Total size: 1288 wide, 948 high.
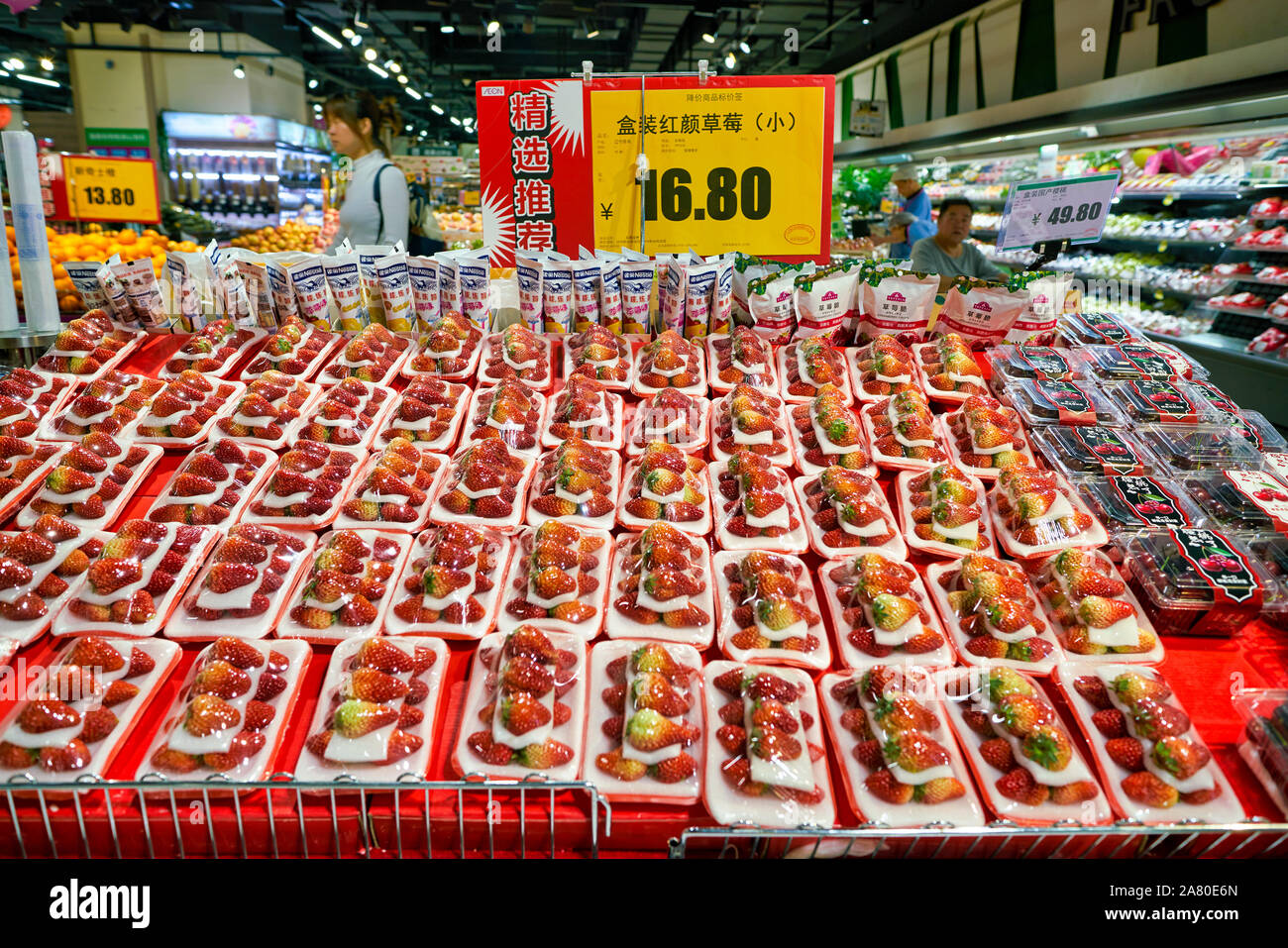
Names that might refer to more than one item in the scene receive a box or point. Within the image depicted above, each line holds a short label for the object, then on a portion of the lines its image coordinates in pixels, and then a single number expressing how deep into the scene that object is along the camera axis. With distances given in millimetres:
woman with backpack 4031
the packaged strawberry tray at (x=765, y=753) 1291
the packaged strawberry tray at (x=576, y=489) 1958
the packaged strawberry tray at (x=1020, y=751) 1304
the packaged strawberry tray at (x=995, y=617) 1577
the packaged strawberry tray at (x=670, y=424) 2281
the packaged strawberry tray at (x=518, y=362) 2557
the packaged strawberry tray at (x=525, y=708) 1345
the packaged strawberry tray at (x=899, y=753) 1293
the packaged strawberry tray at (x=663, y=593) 1646
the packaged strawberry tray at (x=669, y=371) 2504
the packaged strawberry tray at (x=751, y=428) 2248
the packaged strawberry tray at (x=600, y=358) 2551
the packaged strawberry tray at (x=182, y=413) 2229
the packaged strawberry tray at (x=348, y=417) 2225
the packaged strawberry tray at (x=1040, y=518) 1861
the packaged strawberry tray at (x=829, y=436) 2191
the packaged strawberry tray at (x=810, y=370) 2514
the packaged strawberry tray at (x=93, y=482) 1920
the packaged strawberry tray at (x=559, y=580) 1652
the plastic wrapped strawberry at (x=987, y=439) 2180
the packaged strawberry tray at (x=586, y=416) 2262
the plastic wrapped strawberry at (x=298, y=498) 1936
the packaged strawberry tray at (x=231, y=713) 1317
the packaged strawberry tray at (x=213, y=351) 2555
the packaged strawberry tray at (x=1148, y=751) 1307
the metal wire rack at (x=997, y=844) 1220
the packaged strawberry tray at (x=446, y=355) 2570
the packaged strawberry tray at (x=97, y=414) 2256
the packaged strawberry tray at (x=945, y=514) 1906
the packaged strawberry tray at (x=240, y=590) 1624
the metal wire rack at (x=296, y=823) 1287
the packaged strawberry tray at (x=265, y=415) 2225
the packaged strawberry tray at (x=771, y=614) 1596
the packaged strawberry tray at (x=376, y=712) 1327
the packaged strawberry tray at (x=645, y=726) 1324
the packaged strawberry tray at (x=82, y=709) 1302
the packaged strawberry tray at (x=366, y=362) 2504
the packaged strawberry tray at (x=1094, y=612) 1607
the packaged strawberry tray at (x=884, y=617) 1579
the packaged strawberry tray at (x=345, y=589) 1621
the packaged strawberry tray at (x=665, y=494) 1950
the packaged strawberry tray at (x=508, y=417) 2236
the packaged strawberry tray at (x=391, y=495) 1918
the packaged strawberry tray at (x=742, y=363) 2533
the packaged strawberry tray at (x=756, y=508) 1908
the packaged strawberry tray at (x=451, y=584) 1643
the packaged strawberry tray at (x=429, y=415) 2270
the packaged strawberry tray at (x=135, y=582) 1613
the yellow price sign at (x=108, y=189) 5688
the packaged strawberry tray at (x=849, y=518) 1907
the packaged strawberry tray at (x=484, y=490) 1940
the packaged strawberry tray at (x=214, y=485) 1931
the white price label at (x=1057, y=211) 2764
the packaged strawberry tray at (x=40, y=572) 1605
